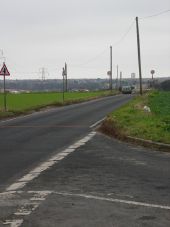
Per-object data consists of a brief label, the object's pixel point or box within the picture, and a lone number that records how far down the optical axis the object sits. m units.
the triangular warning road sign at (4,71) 34.10
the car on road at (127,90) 105.10
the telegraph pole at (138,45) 64.31
